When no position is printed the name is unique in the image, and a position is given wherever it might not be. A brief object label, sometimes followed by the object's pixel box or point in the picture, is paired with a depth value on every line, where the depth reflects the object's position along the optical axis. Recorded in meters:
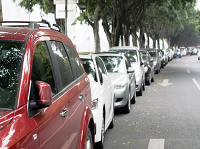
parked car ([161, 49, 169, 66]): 28.81
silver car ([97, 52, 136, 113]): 8.62
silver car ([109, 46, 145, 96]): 12.09
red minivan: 2.30
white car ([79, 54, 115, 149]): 5.39
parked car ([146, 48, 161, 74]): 22.08
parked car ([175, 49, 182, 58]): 57.94
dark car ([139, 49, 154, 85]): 15.30
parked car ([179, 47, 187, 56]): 65.50
